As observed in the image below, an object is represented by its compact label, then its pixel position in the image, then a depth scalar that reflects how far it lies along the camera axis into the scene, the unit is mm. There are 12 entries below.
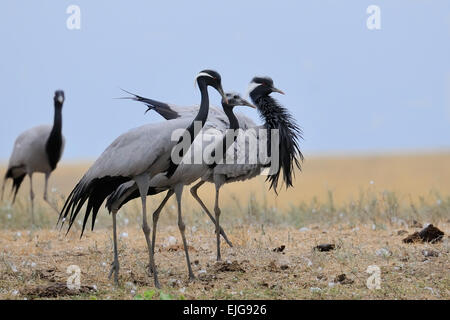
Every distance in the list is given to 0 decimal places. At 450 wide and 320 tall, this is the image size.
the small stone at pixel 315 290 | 12318
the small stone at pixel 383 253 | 15056
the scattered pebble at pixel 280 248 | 15828
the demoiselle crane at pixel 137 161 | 13227
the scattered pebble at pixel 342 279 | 13130
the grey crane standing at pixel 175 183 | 14133
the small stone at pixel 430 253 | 14805
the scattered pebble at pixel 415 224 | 18778
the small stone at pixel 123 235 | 18609
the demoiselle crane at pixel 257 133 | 16719
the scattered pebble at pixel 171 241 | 17281
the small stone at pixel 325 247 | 15766
